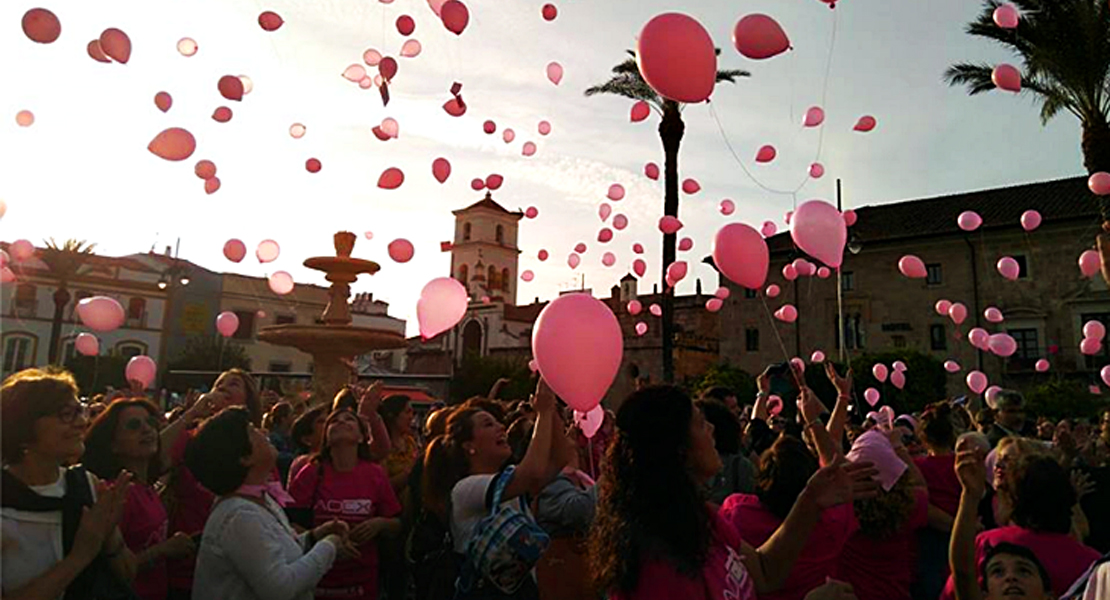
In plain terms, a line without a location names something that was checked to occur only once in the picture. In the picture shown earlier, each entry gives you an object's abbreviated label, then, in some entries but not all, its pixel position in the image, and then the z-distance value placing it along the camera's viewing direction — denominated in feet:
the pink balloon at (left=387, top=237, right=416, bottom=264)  29.30
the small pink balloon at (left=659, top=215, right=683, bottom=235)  41.42
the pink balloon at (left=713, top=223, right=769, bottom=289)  19.89
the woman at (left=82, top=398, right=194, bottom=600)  10.84
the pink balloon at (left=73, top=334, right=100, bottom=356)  27.63
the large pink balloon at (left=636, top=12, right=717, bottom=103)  15.55
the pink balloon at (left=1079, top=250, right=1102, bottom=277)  27.12
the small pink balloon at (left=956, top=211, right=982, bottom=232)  37.75
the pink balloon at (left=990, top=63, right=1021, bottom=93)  27.14
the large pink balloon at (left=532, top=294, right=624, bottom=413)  11.50
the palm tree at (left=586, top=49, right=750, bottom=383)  61.67
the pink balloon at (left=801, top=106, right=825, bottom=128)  29.78
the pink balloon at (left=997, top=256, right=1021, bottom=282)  36.76
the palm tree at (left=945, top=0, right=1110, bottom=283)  49.19
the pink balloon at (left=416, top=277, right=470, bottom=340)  20.40
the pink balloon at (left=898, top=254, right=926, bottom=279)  35.01
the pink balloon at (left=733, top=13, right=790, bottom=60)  18.74
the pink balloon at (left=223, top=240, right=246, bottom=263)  29.55
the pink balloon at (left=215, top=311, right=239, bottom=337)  31.41
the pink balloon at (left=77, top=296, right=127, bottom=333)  24.48
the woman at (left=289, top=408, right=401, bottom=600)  12.58
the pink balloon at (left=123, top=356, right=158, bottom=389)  23.17
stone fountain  40.27
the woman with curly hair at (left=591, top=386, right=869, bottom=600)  7.23
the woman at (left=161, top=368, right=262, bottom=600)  11.39
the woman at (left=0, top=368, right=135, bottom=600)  8.04
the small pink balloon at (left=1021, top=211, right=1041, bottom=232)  34.42
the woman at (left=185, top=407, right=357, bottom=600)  8.80
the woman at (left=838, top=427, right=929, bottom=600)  10.78
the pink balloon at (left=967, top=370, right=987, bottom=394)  36.45
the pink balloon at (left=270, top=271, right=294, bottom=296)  32.19
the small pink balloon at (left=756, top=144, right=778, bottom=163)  31.01
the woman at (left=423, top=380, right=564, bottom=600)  9.56
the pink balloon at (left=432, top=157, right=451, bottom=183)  27.63
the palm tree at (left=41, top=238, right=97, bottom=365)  58.85
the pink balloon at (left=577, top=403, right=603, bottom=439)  16.05
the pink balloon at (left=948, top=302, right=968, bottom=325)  37.82
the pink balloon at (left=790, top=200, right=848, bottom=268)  20.42
